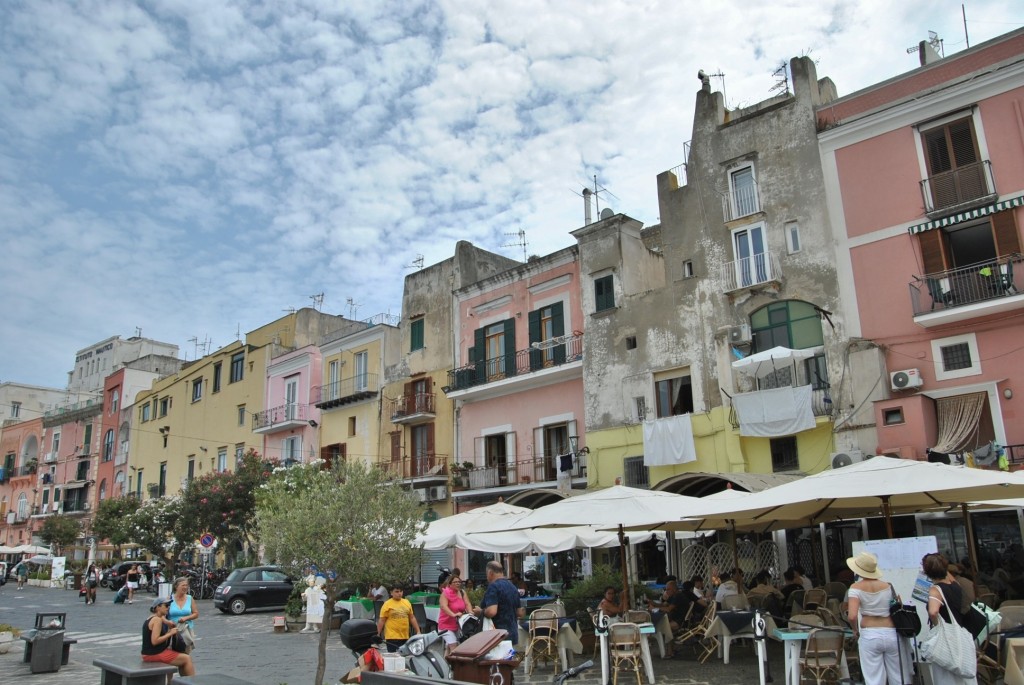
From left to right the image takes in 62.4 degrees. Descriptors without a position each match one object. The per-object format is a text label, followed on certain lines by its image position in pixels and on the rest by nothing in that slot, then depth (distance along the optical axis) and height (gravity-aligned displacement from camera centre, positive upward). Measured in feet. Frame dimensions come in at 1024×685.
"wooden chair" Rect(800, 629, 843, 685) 31.76 -3.87
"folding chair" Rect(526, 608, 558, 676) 41.42 -3.85
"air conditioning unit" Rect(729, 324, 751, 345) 72.84 +17.91
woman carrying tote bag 25.72 -3.03
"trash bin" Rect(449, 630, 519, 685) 27.02 -3.28
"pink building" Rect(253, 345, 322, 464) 127.13 +22.96
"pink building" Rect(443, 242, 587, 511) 90.84 +18.79
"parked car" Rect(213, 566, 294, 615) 86.94 -2.63
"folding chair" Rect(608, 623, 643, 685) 36.04 -3.76
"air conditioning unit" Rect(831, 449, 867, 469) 64.44 +6.41
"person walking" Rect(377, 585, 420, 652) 35.78 -2.55
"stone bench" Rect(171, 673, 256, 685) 22.18 -2.97
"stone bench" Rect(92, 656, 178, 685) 26.61 -3.24
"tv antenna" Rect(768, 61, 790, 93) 76.54 +41.22
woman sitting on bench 32.81 -2.86
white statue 67.21 -3.27
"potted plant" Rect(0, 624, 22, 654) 54.65 -4.11
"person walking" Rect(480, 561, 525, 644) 33.04 -1.82
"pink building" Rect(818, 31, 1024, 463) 60.85 +22.20
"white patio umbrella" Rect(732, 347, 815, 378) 68.49 +14.85
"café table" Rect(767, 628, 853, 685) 31.77 -3.96
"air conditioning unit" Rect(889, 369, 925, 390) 62.85 +11.79
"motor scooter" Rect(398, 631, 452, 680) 29.27 -3.41
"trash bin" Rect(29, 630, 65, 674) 45.50 -4.20
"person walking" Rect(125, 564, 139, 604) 106.44 -1.42
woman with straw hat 26.61 -2.61
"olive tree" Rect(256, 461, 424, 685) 35.29 +1.26
